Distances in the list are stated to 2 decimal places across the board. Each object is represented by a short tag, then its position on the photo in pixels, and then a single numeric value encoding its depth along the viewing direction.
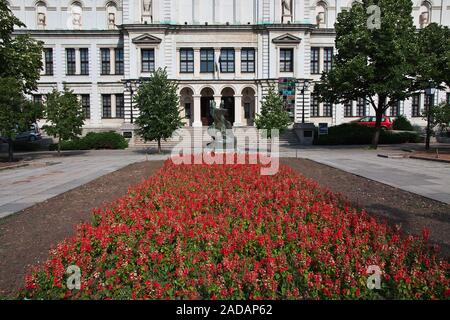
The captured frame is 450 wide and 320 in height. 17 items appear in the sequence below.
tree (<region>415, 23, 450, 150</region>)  24.89
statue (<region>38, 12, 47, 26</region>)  47.53
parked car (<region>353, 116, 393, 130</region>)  41.77
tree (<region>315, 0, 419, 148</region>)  25.67
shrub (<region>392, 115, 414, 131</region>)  42.66
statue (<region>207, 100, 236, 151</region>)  22.89
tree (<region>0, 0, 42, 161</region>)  21.27
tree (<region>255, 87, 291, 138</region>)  28.09
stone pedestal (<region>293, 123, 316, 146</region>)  38.69
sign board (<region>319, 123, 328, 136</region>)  38.34
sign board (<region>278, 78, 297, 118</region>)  42.09
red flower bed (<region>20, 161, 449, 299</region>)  4.11
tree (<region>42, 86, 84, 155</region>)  27.53
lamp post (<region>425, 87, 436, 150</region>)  24.13
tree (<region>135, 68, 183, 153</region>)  26.75
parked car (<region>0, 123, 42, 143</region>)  38.12
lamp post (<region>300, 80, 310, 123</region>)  42.22
